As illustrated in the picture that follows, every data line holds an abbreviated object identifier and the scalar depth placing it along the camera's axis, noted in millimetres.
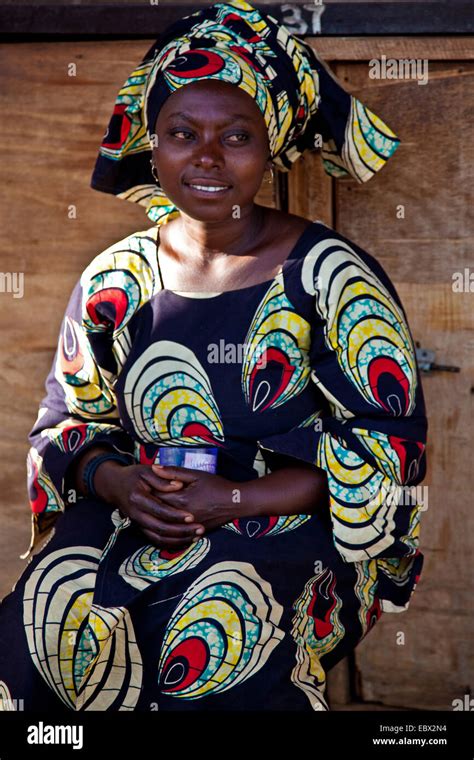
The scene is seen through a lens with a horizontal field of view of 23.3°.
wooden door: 2898
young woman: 2211
